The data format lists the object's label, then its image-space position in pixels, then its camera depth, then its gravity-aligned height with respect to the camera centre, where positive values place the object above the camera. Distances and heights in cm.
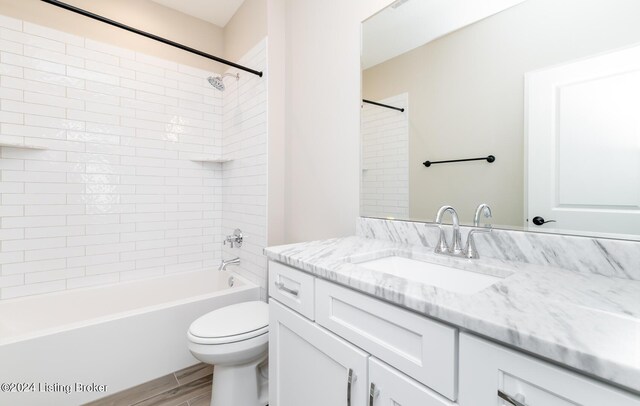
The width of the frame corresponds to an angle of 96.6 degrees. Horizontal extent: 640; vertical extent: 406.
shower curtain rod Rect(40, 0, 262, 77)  145 +100
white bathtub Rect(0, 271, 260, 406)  140 -80
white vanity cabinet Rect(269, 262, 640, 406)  48 -36
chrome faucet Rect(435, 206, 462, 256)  107 -15
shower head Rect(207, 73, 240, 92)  210 +88
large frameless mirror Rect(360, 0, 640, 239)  83 +33
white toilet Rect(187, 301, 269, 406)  137 -74
